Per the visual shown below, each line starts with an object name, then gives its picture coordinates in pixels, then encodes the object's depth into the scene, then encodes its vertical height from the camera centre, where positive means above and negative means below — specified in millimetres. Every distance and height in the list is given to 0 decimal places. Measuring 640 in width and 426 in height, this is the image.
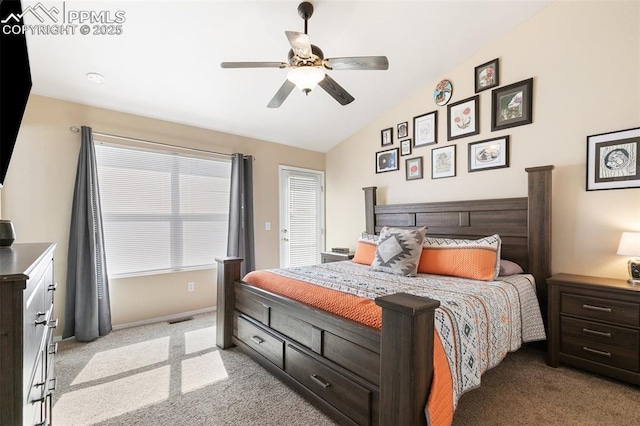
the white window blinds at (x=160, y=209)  3287 +16
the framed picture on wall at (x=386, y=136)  4117 +1059
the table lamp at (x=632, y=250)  2127 -299
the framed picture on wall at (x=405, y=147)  3893 +856
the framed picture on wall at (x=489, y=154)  3043 +606
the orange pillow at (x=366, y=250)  3312 -464
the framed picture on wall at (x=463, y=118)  3234 +1051
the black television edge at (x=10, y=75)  1824 +928
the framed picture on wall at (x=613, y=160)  2322 +412
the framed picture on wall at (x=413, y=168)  3785 +560
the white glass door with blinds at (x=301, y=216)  4723 -101
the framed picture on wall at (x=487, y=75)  3068 +1449
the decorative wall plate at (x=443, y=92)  3438 +1414
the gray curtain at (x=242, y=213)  4020 -39
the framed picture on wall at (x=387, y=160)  4070 +714
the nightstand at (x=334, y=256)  4090 -669
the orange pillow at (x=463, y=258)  2518 -443
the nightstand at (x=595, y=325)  2059 -873
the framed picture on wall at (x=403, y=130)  3914 +1093
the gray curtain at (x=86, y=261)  2947 -524
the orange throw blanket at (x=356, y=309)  1317 -625
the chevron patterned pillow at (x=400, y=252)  2724 -411
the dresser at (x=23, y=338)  797 -403
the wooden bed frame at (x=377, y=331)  1287 -739
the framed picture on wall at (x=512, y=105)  2863 +1072
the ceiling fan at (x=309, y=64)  2008 +1057
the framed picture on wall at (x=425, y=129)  3609 +1030
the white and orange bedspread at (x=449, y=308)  1459 -631
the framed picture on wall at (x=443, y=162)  3451 +587
